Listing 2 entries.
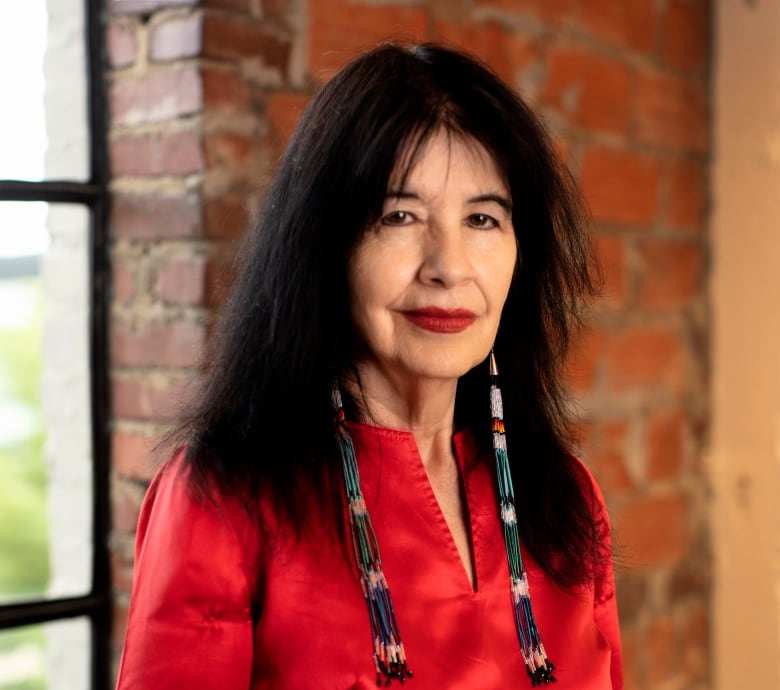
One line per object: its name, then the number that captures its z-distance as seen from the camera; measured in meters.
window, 1.73
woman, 1.44
